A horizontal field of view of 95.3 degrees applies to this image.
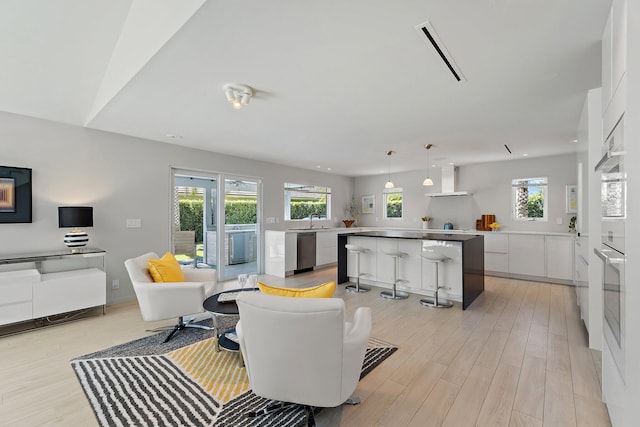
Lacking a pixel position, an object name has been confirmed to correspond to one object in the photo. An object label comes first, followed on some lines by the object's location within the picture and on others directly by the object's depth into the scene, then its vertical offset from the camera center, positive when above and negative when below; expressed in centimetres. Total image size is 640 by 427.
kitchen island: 426 -83
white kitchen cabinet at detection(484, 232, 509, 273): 598 -83
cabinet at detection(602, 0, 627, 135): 150 +85
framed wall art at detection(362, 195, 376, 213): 884 +28
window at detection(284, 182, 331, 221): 724 +32
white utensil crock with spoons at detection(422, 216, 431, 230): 753 -24
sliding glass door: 522 -15
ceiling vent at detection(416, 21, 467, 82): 190 +120
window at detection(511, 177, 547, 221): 623 +29
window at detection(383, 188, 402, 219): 831 +28
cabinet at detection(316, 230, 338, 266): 703 -84
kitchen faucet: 782 -18
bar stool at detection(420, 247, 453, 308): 415 -82
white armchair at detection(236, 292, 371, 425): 151 -74
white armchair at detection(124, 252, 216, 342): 296 -86
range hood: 704 +74
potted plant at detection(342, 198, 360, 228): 897 +9
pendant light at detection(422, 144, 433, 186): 503 +116
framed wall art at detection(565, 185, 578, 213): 577 +28
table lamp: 372 -8
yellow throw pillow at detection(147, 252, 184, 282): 321 -63
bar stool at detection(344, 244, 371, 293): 498 -88
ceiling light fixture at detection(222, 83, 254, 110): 275 +116
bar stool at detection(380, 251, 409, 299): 460 -109
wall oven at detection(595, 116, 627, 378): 149 -17
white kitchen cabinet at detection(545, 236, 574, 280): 532 -83
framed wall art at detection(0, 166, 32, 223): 351 +25
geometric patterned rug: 190 -133
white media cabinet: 320 -84
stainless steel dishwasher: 654 -88
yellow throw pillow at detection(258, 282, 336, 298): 182 -50
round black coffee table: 255 -87
